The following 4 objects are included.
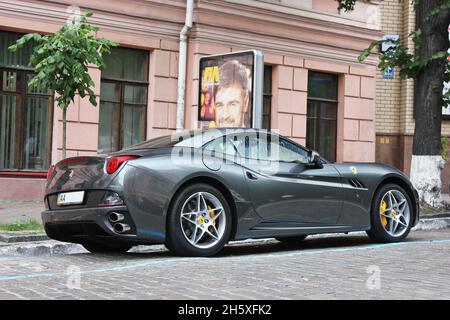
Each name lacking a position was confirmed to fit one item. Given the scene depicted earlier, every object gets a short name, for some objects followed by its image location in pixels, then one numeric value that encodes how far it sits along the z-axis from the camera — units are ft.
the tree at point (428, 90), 44.76
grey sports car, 23.35
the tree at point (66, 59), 32.78
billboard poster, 41.96
